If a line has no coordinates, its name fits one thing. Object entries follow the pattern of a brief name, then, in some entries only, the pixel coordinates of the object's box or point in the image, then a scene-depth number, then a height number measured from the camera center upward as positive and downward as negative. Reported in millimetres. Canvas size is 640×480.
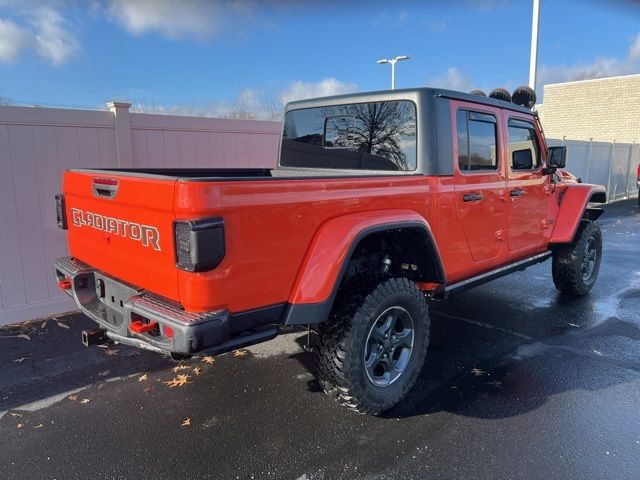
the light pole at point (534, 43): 11931 +2894
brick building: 24453 +2648
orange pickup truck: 2324 -441
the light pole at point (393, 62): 25797 +5279
